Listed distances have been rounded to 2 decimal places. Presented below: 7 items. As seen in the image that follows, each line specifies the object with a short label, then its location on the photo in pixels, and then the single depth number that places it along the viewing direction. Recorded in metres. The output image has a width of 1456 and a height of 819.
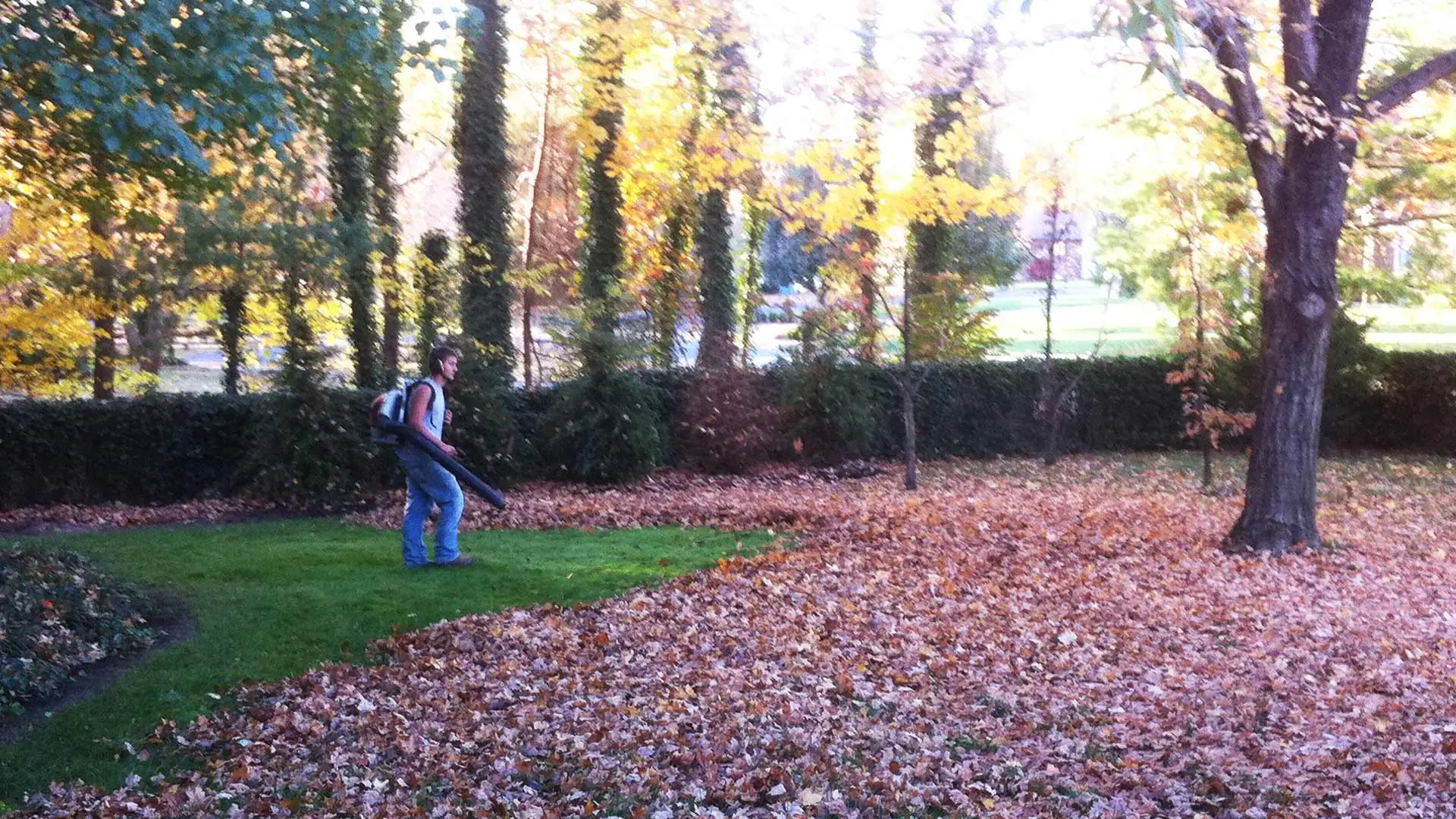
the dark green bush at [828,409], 16.41
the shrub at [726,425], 16.19
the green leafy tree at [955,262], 17.94
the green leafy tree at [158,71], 6.00
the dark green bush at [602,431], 14.83
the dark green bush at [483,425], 13.90
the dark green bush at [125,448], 13.65
